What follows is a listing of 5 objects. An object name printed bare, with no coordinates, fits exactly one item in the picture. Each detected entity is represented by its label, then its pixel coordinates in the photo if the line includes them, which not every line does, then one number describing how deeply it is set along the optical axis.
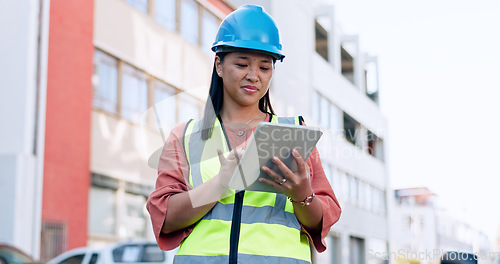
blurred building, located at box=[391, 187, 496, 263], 55.39
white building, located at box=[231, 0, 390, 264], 24.84
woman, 1.75
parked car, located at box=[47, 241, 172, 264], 8.91
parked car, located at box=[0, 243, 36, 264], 3.86
